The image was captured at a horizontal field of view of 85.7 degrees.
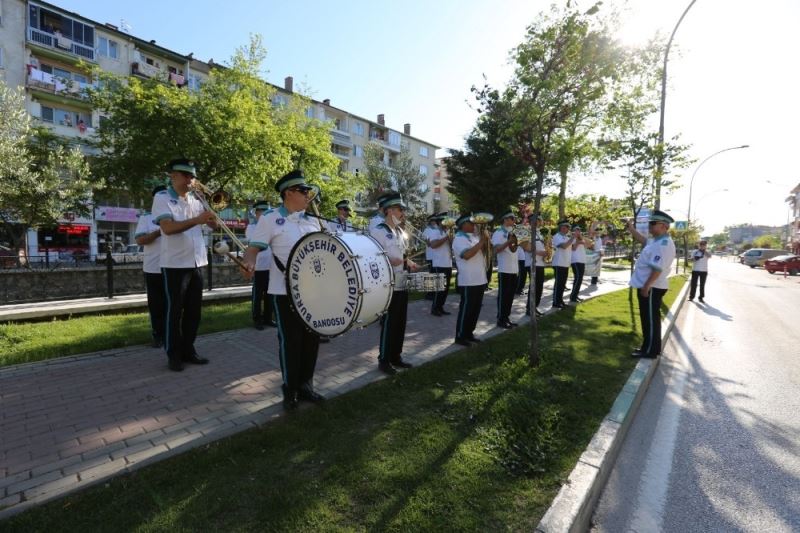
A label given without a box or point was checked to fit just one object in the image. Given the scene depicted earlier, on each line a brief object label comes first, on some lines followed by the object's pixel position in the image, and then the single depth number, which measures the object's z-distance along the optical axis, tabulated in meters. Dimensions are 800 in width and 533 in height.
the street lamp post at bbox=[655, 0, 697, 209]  10.34
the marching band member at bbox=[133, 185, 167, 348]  5.67
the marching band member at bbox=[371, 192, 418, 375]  4.83
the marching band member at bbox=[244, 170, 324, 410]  3.82
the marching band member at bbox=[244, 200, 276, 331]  6.93
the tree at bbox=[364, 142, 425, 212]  35.78
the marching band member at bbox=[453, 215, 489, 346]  6.29
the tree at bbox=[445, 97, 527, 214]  21.71
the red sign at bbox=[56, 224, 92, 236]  30.93
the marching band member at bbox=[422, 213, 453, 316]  8.87
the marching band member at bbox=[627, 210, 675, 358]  6.22
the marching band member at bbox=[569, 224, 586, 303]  11.35
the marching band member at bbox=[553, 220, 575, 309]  10.35
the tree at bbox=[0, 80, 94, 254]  15.18
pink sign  32.72
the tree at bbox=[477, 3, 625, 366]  5.05
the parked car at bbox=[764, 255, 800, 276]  32.16
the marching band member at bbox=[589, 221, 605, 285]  15.79
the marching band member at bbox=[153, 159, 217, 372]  4.62
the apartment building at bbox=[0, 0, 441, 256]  27.94
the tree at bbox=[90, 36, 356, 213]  13.98
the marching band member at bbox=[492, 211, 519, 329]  7.63
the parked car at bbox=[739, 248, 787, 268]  43.99
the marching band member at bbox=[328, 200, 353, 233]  8.59
